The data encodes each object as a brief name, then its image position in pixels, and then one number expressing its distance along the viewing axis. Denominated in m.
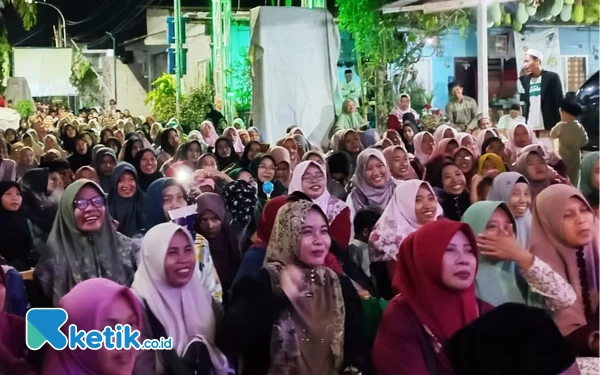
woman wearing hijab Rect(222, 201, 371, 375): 3.10
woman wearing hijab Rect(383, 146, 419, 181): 6.62
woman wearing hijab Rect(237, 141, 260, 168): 8.44
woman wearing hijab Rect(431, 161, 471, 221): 5.68
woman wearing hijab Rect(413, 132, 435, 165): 8.59
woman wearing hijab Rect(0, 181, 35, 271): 5.64
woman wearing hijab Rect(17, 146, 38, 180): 8.26
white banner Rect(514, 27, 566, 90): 14.88
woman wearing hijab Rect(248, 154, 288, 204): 6.61
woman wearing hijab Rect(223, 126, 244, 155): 9.89
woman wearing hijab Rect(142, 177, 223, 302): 5.11
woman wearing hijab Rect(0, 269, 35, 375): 2.89
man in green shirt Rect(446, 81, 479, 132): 10.81
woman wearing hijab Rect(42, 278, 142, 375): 2.70
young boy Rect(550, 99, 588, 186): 6.88
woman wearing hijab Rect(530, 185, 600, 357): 3.46
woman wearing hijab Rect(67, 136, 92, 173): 9.73
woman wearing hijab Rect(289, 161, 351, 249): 5.22
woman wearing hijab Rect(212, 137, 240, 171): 8.82
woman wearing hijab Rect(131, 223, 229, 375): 3.13
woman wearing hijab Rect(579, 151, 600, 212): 5.08
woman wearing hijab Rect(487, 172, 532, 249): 4.55
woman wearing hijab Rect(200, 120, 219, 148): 11.36
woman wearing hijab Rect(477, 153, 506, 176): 6.28
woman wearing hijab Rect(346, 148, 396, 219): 5.94
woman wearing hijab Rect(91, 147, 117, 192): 7.34
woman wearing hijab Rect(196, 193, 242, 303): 4.79
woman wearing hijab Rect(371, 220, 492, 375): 2.91
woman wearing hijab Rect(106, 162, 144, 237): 5.98
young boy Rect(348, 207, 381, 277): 4.73
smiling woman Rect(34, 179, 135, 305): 4.10
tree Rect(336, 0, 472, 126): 12.62
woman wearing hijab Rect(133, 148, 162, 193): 7.57
